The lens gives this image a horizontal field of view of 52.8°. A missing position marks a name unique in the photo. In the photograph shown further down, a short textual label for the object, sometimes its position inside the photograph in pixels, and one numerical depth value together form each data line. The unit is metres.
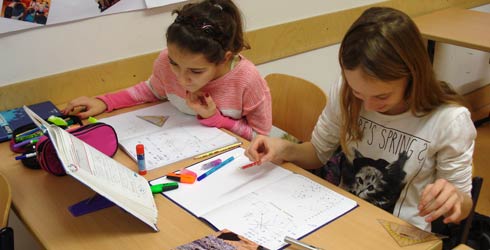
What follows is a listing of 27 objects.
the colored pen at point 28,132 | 1.48
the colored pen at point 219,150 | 1.40
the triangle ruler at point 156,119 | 1.63
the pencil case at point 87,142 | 1.27
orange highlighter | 1.26
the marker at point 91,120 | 1.60
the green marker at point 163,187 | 1.21
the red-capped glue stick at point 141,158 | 1.30
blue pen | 1.27
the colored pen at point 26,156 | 1.37
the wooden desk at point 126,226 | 1.02
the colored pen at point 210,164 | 1.33
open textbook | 1.01
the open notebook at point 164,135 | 1.41
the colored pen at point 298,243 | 0.96
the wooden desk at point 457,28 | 2.46
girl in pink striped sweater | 1.50
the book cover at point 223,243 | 0.97
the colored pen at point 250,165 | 1.32
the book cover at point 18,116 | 1.56
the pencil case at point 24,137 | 1.46
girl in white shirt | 1.11
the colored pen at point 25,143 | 1.46
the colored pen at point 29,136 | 1.47
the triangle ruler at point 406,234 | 1.01
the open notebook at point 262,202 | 1.05
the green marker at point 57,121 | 1.53
